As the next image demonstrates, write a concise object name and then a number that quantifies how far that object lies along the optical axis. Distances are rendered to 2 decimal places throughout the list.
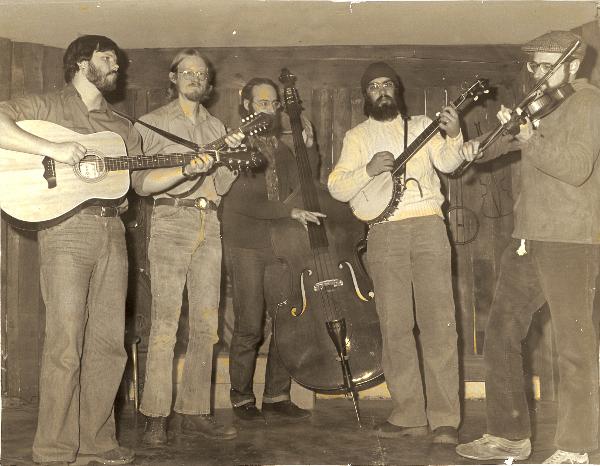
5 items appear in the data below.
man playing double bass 4.81
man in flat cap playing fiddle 3.53
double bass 4.39
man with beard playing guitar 3.69
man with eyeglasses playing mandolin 4.21
